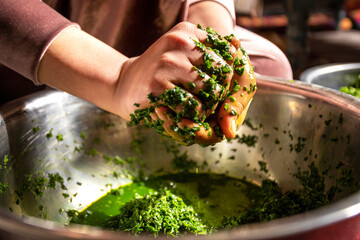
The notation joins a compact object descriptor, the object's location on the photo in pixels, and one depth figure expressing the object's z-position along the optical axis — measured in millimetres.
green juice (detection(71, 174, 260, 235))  822
